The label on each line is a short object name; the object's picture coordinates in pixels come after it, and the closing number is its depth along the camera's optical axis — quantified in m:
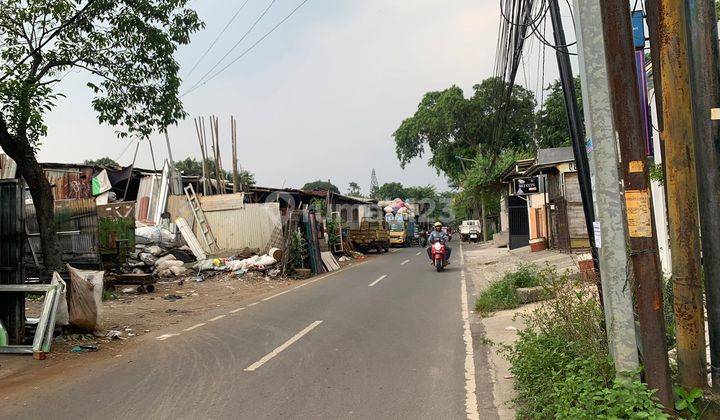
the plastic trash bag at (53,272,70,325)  8.28
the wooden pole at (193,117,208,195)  25.44
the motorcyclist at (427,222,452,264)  20.34
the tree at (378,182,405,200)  100.50
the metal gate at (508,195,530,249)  30.56
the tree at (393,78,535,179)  48.44
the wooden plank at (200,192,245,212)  23.62
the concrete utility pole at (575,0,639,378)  4.12
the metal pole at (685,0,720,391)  3.95
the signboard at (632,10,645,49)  6.58
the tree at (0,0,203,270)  8.73
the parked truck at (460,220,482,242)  49.28
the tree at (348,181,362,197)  84.96
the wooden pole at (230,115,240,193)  25.64
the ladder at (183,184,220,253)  23.57
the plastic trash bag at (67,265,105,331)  8.87
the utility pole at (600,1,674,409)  4.07
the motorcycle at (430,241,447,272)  20.11
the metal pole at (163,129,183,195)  25.08
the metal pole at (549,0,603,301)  5.55
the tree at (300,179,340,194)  91.60
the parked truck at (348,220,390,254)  32.59
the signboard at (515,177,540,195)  24.17
